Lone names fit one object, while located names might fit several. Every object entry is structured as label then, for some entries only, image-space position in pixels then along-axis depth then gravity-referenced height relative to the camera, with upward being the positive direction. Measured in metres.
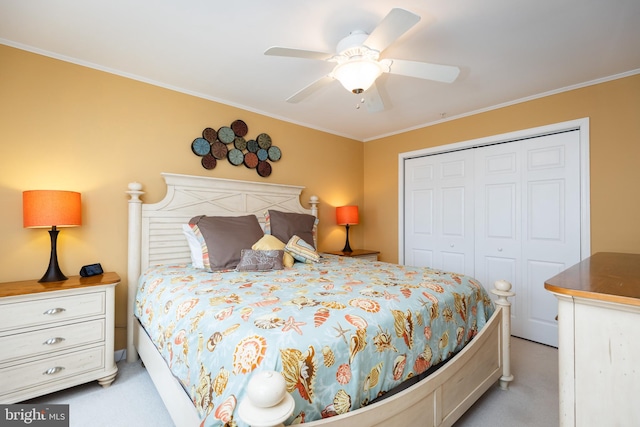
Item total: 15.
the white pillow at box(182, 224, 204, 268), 2.37 -0.25
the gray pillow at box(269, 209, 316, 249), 2.87 -0.10
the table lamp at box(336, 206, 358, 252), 3.88 +0.02
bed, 1.00 -0.51
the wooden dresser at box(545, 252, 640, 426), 0.88 -0.41
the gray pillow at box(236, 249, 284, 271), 2.26 -0.35
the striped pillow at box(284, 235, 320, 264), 2.67 -0.32
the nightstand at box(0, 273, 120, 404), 1.73 -0.76
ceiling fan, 1.64 +0.91
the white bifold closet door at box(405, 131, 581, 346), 2.81 +0.02
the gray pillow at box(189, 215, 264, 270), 2.30 -0.17
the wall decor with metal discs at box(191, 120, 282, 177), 2.96 +0.72
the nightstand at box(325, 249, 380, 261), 3.74 -0.47
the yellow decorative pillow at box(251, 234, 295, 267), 2.46 -0.25
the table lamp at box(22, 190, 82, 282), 1.91 +0.01
